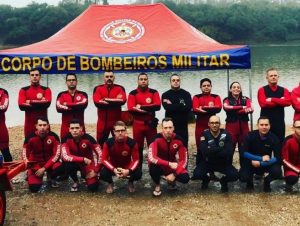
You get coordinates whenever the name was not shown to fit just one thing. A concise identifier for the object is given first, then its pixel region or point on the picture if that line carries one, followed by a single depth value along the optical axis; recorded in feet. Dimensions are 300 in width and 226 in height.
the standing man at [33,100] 21.70
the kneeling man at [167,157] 18.60
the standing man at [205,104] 21.83
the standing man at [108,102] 21.95
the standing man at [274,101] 20.93
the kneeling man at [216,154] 18.74
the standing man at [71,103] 21.70
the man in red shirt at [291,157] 18.58
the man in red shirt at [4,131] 21.36
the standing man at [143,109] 21.31
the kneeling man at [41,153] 19.44
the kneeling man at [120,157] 18.81
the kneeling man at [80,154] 19.27
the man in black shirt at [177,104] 21.33
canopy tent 21.47
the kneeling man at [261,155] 18.81
